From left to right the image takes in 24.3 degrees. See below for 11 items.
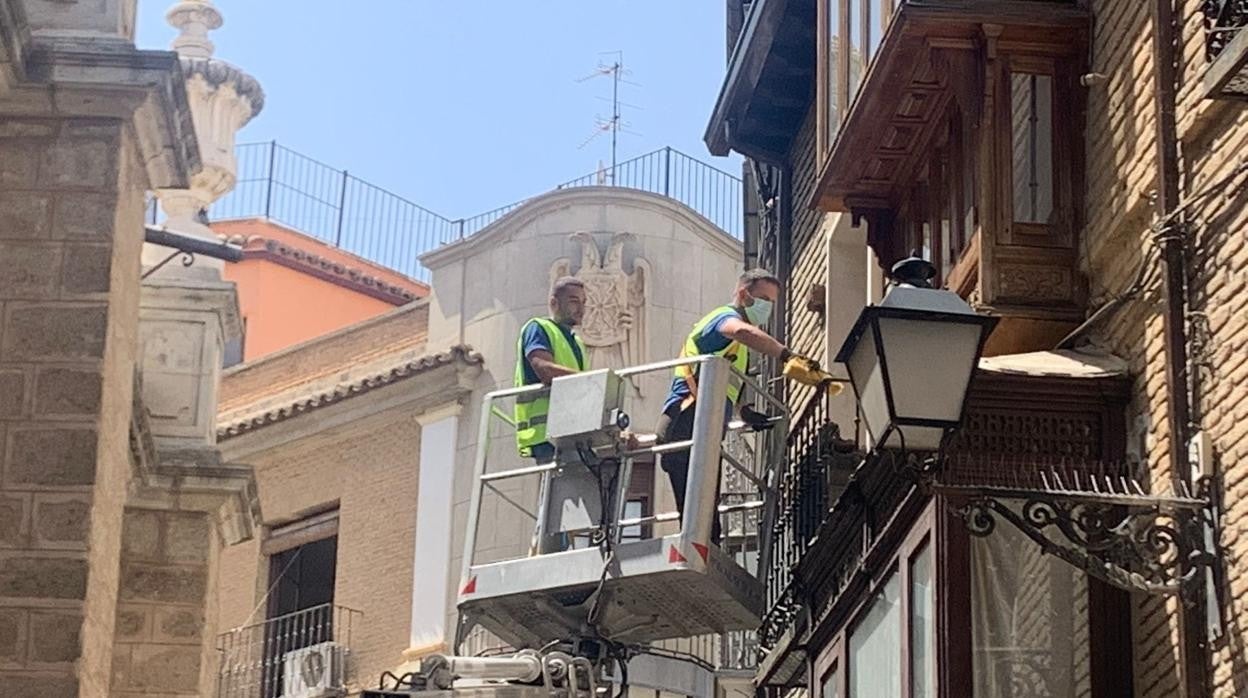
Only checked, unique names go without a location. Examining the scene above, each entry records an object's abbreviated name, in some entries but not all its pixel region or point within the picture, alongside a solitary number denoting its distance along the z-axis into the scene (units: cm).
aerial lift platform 1405
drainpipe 956
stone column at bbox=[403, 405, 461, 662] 2925
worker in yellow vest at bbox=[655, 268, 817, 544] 1473
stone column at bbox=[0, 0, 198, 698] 1257
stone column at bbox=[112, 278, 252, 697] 1666
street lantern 878
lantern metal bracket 909
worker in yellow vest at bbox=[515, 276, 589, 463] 1505
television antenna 3378
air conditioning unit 2923
